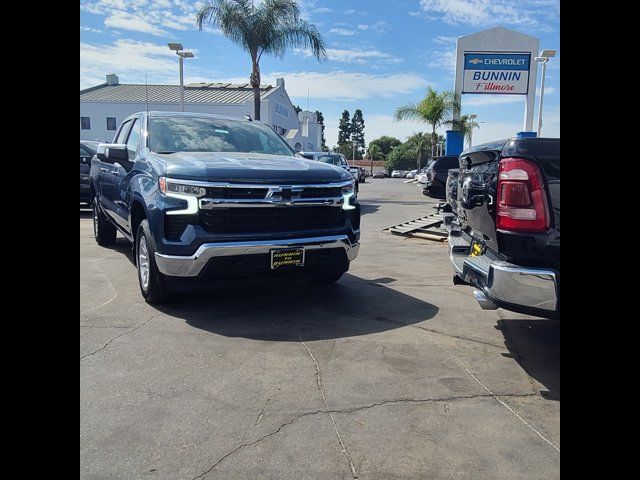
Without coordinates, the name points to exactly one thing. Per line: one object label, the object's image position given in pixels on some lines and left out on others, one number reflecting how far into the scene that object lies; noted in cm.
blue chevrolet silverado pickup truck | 425
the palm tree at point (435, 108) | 2734
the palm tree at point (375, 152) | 10531
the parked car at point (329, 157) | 1813
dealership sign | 1953
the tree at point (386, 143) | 11334
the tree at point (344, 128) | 12406
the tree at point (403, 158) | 8862
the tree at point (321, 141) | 7031
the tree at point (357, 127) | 12456
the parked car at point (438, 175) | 1501
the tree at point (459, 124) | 2564
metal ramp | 969
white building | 4184
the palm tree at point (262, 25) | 1962
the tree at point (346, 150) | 10821
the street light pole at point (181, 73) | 2062
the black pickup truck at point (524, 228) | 293
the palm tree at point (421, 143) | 7900
